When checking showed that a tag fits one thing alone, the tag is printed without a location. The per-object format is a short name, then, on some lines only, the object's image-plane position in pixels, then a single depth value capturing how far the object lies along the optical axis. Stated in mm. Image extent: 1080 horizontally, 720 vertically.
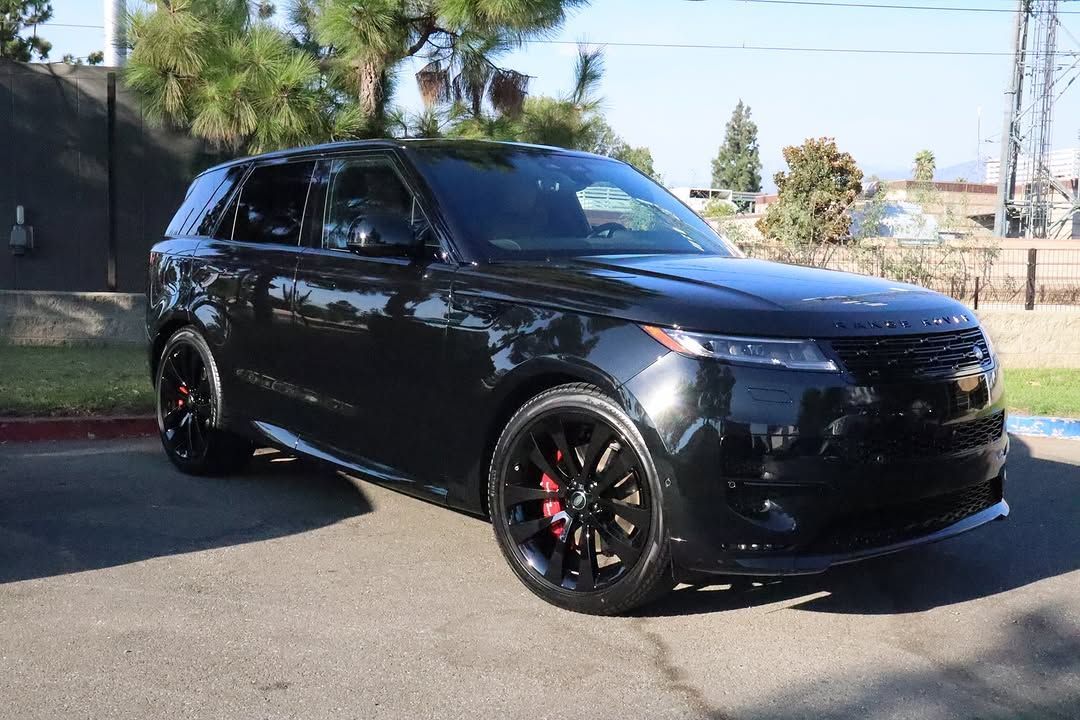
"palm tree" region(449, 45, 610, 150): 12008
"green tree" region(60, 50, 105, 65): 24273
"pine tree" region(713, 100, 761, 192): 104500
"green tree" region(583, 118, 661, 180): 65675
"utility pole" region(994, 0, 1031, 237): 36656
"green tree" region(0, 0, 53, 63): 23234
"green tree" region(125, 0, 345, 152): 10891
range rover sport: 3748
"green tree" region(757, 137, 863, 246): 35125
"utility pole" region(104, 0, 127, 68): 11406
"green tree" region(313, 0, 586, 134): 10867
